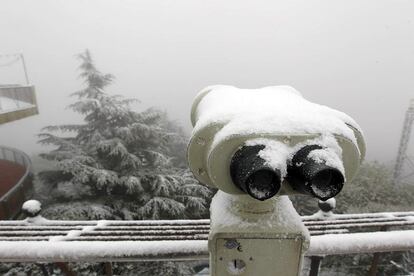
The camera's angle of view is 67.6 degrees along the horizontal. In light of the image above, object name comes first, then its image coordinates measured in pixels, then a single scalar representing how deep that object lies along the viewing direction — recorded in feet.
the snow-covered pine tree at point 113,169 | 25.55
